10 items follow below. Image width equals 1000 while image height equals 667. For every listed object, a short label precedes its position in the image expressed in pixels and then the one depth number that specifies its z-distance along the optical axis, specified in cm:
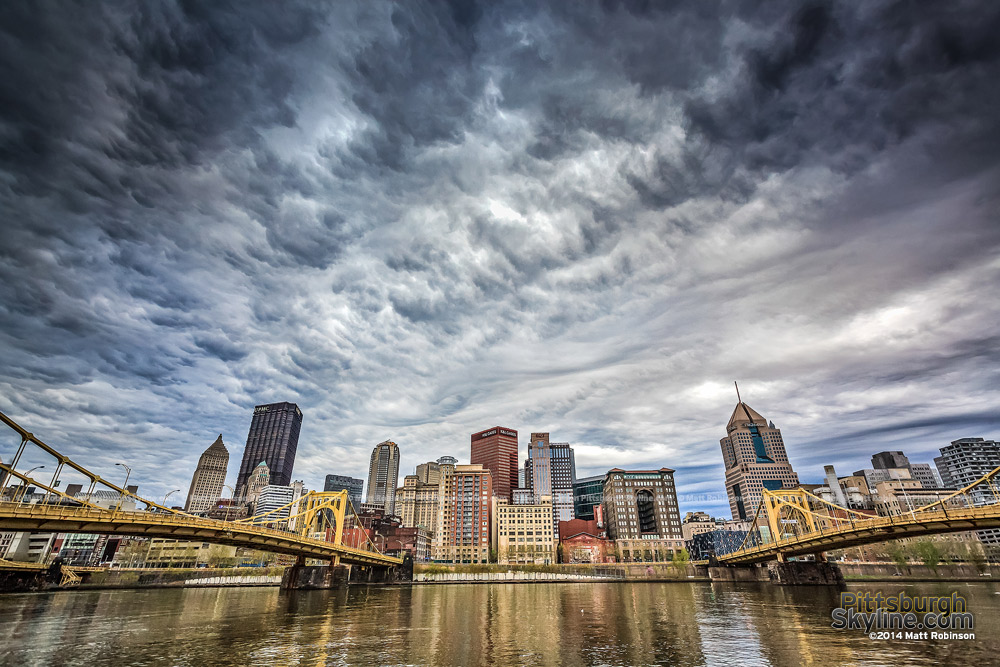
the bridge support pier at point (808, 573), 8581
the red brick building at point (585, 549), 17975
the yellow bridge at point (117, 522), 3700
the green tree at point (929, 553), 10570
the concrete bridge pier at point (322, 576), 8200
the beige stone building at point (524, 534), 18262
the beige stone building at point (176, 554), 15312
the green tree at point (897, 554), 11118
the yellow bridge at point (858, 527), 4838
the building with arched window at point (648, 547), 18668
